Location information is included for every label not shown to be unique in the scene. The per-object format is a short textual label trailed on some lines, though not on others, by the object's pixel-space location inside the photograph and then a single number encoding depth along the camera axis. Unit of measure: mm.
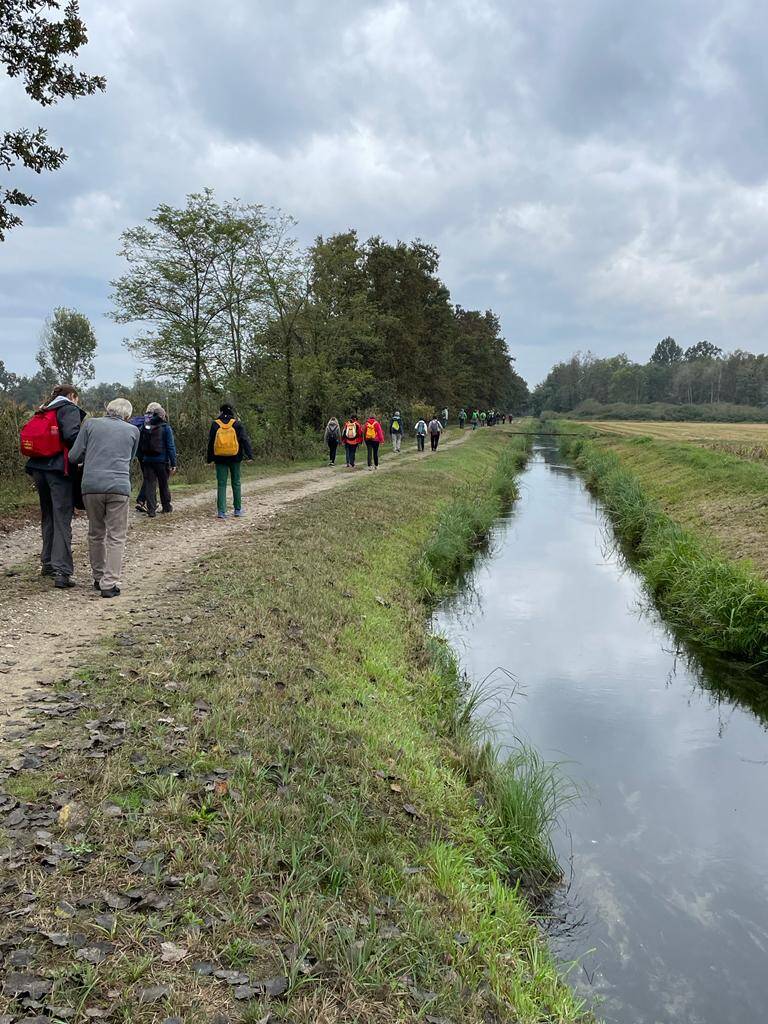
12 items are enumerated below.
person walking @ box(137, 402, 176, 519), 11820
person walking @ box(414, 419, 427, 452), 32812
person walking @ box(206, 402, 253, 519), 12109
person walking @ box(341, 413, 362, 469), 22688
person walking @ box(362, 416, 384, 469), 22578
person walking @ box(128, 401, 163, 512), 11656
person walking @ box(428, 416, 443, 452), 33000
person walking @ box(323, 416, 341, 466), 24297
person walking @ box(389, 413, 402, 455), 30797
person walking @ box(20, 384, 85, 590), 7199
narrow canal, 3945
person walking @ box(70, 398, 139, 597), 7199
